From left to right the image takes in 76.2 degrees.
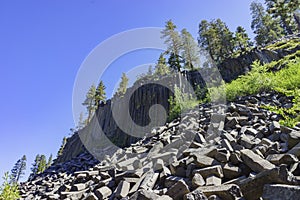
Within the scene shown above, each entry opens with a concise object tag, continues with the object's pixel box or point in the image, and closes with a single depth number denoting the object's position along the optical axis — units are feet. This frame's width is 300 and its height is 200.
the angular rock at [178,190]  7.47
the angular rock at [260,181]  6.19
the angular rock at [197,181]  7.65
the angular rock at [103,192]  10.17
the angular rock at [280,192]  5.10
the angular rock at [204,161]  8.91
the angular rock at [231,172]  7.96
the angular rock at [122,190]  9.30
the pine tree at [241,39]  84.38
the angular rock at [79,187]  13.30
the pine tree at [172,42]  79.77
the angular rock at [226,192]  6.30
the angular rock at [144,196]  7.08
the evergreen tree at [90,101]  104.42
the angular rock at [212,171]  8.04
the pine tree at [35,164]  144.73
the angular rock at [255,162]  7.34
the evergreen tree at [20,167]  147.64
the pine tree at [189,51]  87.92
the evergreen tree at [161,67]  90.84
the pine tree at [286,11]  88.99
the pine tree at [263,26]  99.60
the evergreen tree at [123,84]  82.13
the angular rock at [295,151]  7.99
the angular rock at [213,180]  7.48
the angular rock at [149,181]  9.14
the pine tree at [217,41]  88.77
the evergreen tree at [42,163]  135.11
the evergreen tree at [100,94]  104.01
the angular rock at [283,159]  7.49
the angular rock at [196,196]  6.17
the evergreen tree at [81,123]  108.70
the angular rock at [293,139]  8.89
